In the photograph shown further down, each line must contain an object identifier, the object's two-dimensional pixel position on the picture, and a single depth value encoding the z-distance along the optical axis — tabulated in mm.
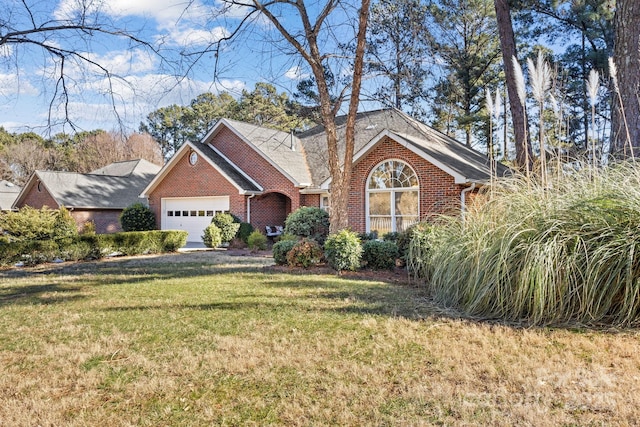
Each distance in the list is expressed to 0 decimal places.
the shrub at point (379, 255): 9484
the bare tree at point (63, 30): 7453
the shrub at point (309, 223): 12922
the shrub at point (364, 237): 10600
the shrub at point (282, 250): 10297
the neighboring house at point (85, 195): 24188
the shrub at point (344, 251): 9180
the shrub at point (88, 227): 20178
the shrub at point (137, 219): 20547
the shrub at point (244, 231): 17188
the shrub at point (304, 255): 9789
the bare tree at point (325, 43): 10758
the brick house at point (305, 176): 14094
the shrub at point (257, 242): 15734
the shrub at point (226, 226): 16969
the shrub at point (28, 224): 14438
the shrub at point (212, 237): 16422
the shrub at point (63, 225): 16625
